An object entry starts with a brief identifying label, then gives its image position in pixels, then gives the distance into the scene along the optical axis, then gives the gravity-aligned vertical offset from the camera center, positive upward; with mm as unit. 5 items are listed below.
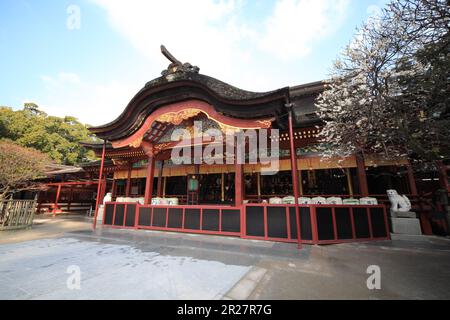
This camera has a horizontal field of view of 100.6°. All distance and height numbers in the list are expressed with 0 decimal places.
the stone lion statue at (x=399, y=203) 6219 -79
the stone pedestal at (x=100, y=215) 9952 -950
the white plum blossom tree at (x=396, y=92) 3314 +2479
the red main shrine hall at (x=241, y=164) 5379 +1537
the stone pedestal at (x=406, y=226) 5879 -787
